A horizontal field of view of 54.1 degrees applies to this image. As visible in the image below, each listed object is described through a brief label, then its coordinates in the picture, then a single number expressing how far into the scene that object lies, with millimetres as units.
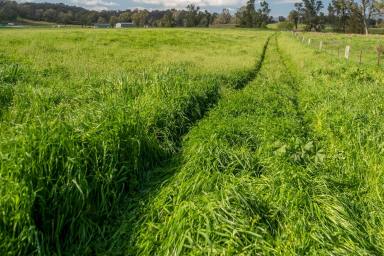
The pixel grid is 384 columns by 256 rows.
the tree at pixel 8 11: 116000
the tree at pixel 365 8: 79875
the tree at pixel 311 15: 119312
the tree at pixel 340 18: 108012
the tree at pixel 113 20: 136450
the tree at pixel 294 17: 131125
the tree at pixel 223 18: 153250
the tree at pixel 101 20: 142962
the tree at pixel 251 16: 125875
